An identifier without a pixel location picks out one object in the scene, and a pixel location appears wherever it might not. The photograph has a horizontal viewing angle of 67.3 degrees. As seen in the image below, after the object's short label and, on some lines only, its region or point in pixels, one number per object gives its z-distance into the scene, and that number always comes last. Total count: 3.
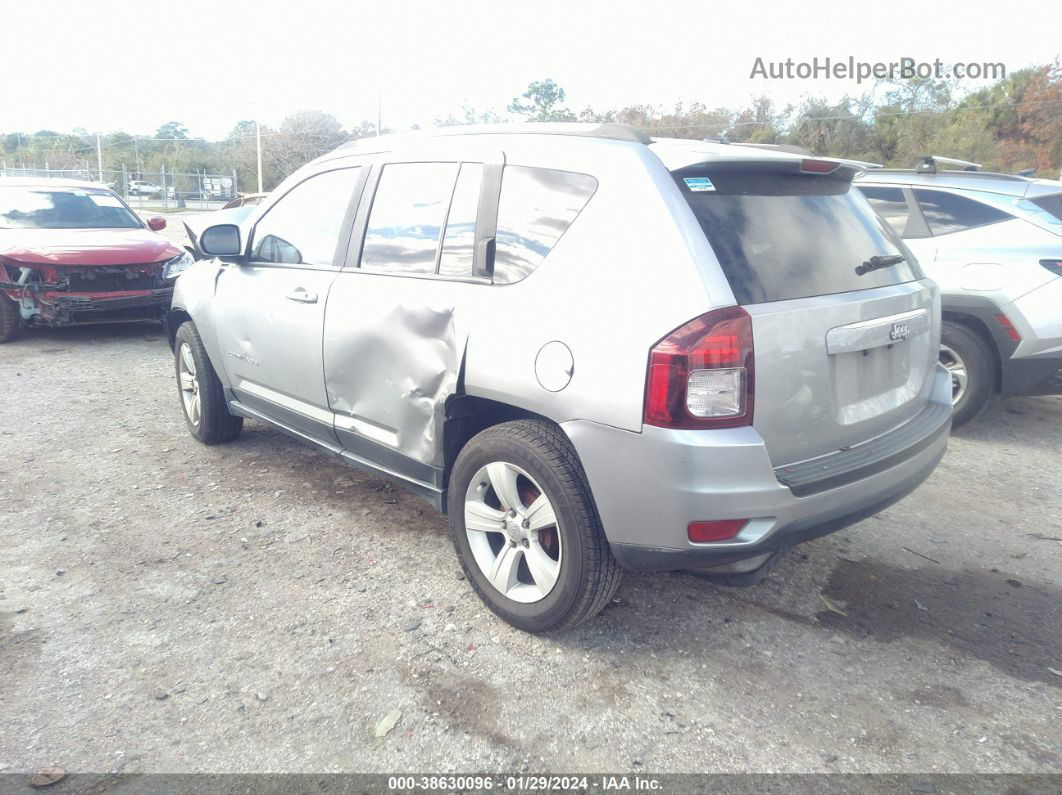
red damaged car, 7.86
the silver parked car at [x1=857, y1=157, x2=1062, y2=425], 5.29
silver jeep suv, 2.55
